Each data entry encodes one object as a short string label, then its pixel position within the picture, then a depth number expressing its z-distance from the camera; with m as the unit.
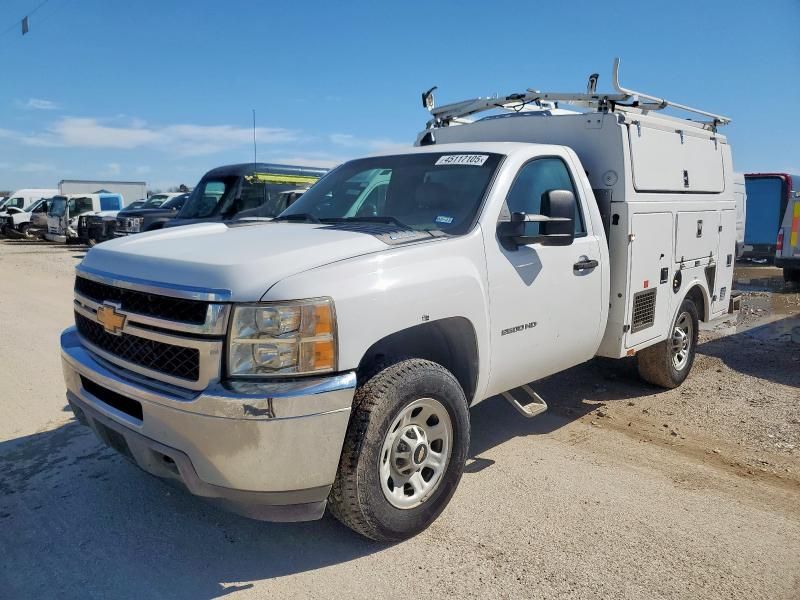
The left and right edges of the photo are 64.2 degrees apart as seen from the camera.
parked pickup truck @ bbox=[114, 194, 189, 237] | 15.79
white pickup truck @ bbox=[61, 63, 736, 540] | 2.72
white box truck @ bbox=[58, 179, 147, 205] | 38.09
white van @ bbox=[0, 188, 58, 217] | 32.50
